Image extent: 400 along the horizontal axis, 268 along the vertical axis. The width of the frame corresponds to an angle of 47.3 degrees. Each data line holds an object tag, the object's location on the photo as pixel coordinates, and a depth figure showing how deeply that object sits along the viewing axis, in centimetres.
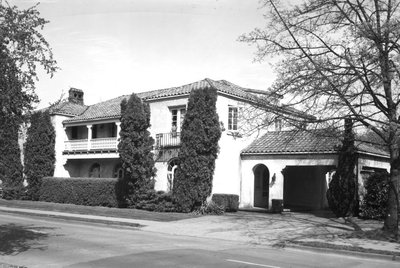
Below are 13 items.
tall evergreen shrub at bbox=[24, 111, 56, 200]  3388
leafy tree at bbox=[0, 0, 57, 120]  979
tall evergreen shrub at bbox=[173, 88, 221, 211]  2400
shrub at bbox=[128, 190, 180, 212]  2450
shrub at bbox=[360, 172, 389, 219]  2120
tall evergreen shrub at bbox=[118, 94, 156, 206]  2575
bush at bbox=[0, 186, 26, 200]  3403
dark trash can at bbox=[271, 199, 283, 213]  2506
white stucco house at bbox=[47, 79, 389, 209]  2569
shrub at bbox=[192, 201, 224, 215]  2391
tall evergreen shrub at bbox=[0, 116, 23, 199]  3346
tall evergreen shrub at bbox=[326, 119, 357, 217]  2205
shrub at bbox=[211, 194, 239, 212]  2488
